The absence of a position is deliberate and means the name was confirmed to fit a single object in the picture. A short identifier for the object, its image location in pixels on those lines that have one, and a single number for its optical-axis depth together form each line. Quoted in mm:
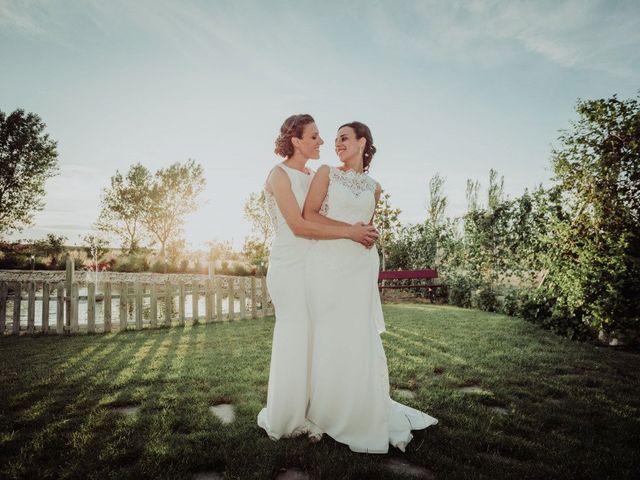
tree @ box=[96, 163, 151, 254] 37938
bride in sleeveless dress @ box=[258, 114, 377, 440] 2805
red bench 14523
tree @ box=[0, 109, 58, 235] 26656
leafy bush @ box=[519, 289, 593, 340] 7117
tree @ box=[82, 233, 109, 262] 32156
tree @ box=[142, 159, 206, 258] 38625
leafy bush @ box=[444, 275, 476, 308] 13109
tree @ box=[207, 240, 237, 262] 32938
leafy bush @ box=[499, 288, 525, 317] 9778
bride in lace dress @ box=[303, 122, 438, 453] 2709
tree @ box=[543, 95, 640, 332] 6293
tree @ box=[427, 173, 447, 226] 22438
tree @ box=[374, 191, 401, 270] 16562
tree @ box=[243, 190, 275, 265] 33219
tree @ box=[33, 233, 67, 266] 27406
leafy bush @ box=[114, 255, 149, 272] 27312
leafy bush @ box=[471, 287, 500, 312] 11591
